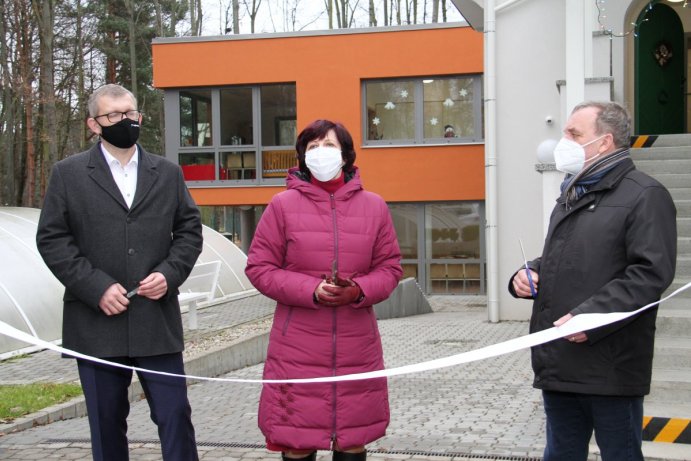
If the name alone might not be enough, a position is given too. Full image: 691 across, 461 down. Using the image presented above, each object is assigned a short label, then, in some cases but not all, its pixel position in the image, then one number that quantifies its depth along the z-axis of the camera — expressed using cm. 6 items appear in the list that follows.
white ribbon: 365
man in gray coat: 432
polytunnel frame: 1146
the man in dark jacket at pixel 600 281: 370
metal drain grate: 581
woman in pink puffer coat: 411
